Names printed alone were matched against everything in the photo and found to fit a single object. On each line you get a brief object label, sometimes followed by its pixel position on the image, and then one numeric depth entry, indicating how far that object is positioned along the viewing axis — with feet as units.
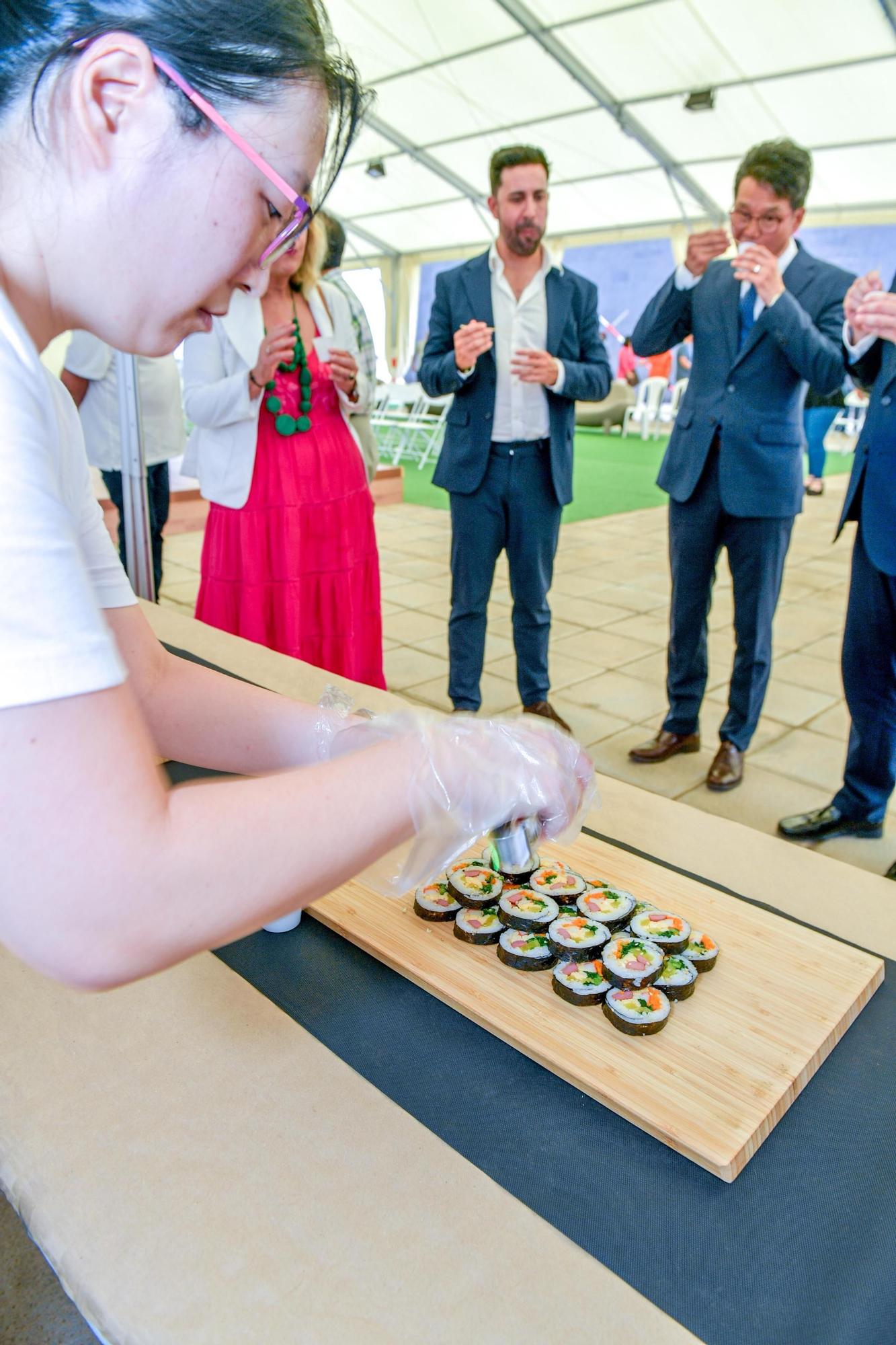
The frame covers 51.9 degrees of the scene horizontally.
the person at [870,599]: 6.26
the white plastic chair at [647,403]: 36.32
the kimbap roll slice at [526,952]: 2.60
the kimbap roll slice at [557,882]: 2.90
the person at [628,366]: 36.24
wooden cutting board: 2.09
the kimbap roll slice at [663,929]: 2.62
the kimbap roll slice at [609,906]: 2.77
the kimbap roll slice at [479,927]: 2.70
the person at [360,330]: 7.66
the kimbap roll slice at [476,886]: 2.85
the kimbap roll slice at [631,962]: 2.45
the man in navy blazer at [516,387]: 8.28
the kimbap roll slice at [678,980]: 2.48
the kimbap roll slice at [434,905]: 2.79
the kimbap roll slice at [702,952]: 2.59
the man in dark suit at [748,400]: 7.14
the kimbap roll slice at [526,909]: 2.72
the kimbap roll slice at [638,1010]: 2.34
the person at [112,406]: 9.96
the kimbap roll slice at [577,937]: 2.60
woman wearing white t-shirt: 1.44
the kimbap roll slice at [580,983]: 2.46
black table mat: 1.73
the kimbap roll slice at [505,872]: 2.87
